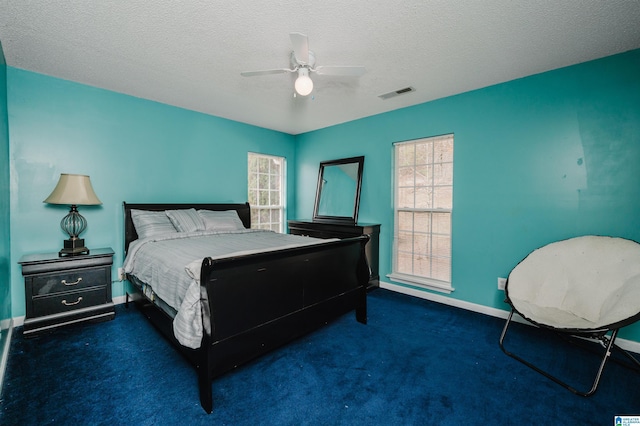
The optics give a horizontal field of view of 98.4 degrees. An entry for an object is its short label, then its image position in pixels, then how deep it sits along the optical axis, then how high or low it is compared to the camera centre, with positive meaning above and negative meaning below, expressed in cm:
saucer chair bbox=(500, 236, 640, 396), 181 -63
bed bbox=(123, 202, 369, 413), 167 -68
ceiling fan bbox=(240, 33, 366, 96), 192 +104
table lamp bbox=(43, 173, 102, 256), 262 +3
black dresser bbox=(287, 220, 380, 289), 377 -38
